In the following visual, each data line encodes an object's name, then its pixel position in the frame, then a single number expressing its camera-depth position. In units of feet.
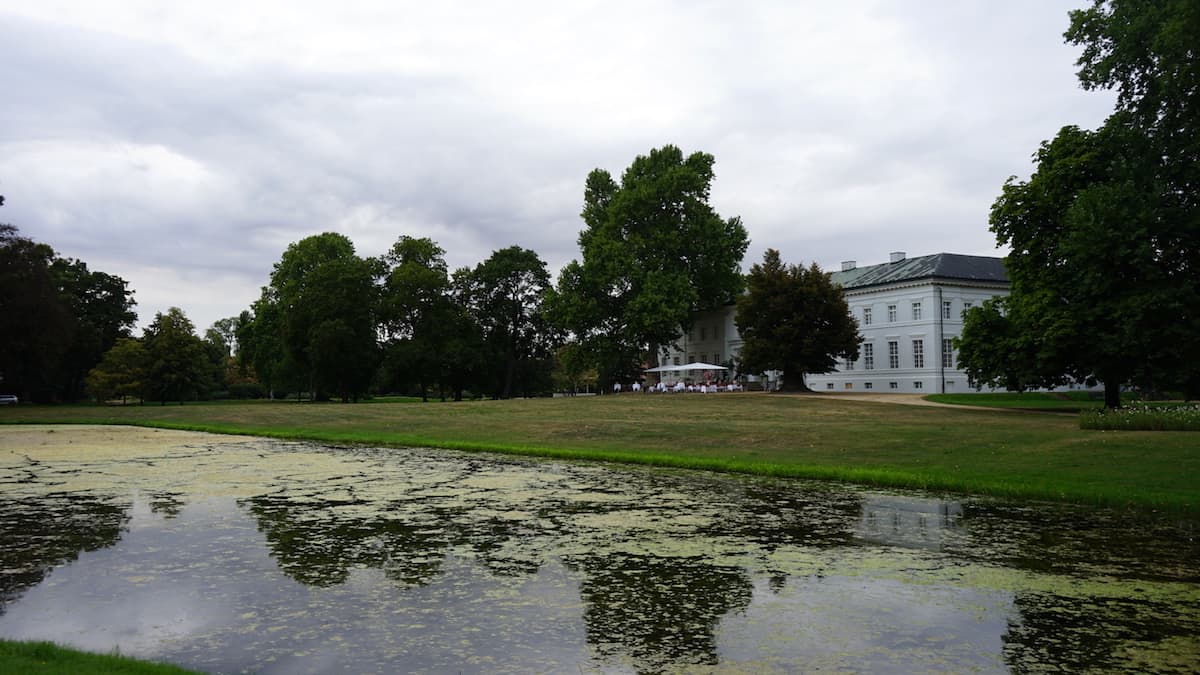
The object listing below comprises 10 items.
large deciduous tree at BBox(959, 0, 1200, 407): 102.01
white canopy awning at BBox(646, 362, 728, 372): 216.35
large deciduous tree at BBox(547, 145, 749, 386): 223.51
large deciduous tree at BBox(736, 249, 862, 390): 197.16
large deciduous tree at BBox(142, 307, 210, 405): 250.57
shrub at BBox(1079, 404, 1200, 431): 85.51
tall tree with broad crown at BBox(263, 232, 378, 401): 239.30
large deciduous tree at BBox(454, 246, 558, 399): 278.05
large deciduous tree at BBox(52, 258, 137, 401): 257.55
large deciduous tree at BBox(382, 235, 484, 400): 248.32
